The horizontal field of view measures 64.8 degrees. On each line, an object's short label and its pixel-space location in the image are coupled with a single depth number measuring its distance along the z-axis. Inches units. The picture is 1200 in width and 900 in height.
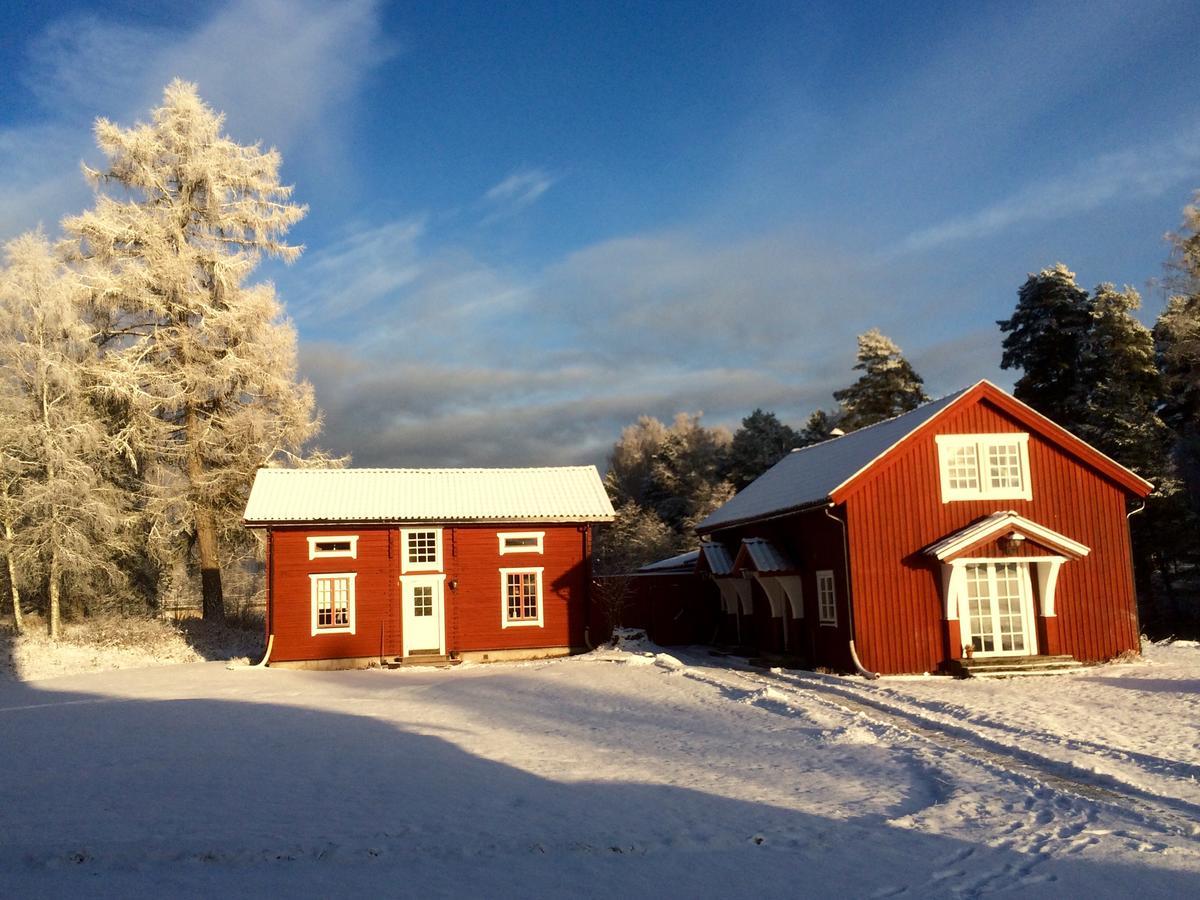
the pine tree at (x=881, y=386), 1945.1
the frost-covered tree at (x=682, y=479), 1988.2
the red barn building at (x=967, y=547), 824.9
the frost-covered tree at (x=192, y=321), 1242.0
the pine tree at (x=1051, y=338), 1581.0
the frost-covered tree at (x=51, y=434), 1170.6
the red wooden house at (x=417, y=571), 1040.8
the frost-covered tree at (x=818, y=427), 2000.0
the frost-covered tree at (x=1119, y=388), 1371.8
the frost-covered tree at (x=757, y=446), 2009.1
